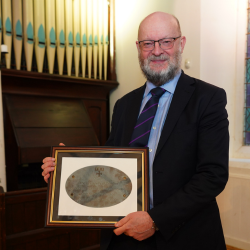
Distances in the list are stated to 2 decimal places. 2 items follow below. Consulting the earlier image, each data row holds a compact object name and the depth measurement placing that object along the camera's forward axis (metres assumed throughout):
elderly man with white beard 1.39
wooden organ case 2.90
